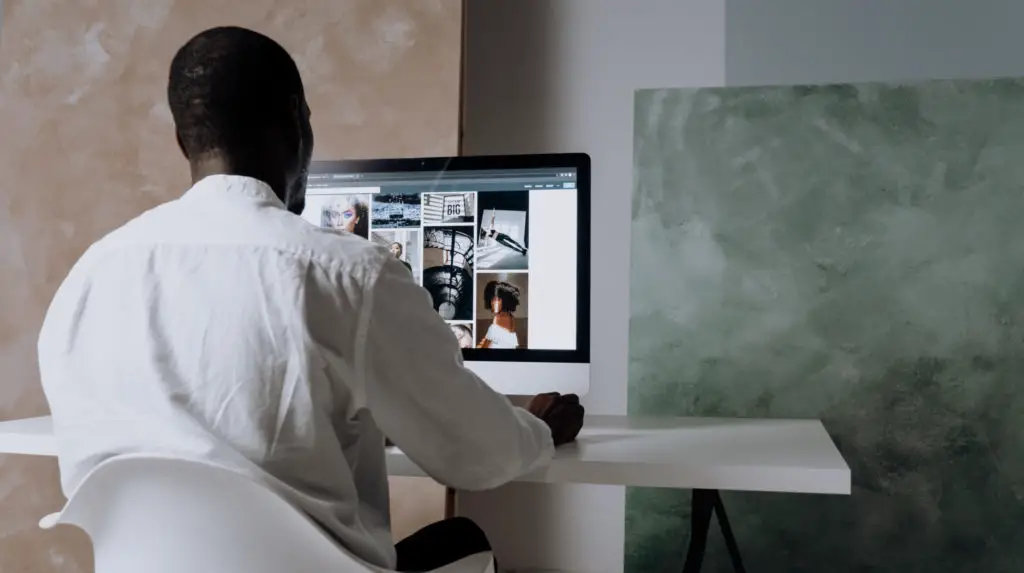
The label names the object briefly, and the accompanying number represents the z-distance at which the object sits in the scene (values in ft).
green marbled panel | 6.17
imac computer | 5.13
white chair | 2.43
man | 2.74
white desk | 3.52
